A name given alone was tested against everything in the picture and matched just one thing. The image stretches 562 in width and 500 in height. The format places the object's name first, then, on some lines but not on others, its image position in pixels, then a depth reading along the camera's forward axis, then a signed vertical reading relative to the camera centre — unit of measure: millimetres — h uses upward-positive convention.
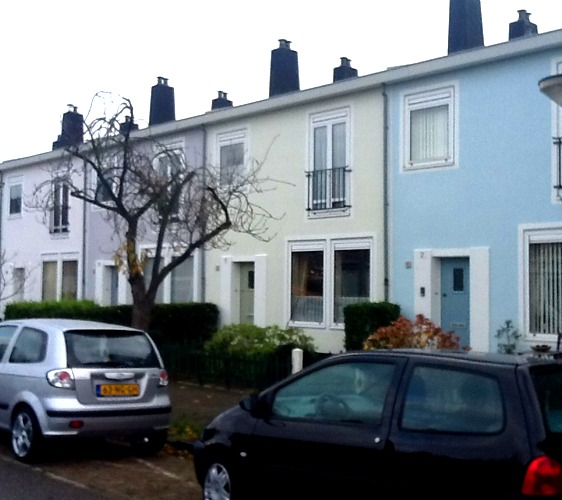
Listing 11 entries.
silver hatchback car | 10594 -1038
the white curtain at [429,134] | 17422 +2969
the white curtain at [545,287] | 15648 +145
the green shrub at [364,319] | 17266 -426
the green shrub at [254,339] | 18219 -869
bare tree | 15109 +1698
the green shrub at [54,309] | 22438 -366
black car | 6105 -969
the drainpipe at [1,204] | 30750 +2903
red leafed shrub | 13375 -581
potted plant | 15969 -688
